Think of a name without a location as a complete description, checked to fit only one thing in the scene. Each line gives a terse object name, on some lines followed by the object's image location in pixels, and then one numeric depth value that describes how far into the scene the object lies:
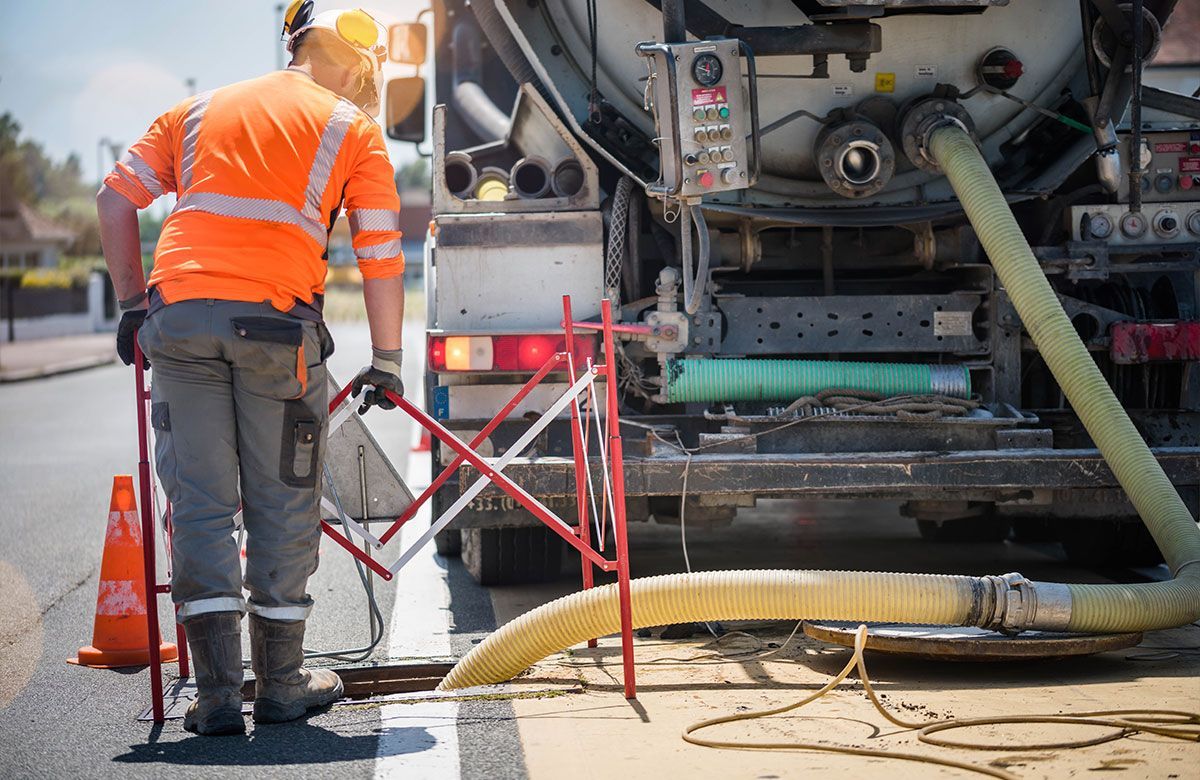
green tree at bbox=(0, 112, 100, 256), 78.94
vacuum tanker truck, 5.90
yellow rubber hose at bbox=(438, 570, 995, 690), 4.79
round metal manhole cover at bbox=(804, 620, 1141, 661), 4.76
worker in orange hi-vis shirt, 4.44
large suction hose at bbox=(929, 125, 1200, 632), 5.01
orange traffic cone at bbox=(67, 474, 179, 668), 5.59
